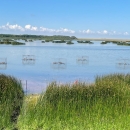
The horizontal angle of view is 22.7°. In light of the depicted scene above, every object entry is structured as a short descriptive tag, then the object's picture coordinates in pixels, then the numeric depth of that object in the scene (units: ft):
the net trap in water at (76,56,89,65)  101.10
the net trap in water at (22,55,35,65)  96.89
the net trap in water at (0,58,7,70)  83.28
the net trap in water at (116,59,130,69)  92.23
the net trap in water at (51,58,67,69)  86.48
